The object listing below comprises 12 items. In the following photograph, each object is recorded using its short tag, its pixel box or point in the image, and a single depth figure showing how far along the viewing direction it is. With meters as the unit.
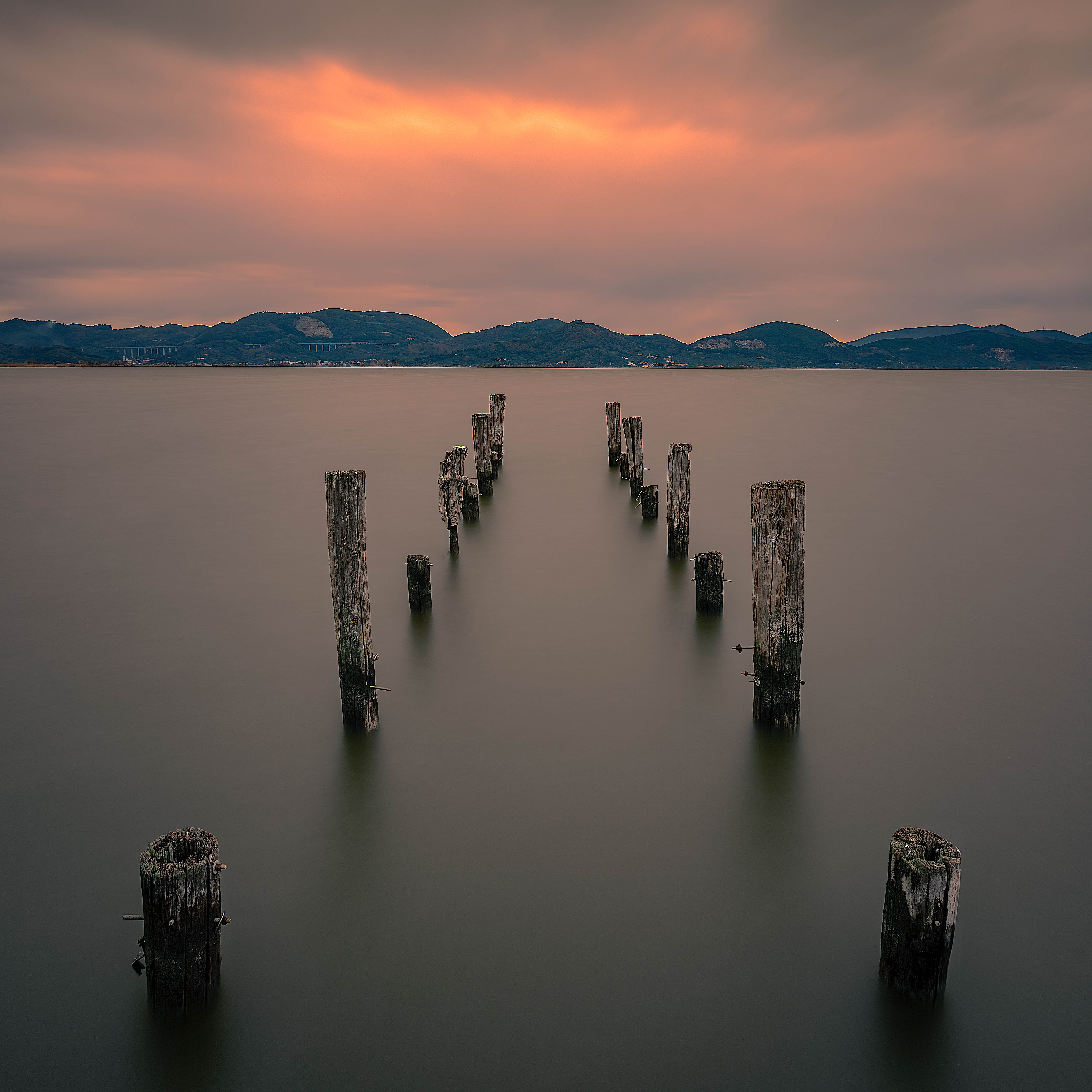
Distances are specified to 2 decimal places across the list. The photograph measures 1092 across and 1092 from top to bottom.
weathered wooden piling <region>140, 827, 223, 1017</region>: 3.41
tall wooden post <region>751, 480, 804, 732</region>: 5.79
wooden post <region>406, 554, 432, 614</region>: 9.75
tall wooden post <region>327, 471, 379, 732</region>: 5.90
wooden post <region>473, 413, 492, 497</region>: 17.67
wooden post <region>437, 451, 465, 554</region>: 12.43
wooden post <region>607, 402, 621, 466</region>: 23.80
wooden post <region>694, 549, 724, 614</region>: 9.64
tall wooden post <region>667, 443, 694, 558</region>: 11.69
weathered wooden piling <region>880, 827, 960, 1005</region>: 3.47
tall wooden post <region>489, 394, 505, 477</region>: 23.38
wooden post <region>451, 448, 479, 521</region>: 15.33
